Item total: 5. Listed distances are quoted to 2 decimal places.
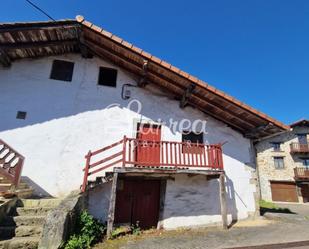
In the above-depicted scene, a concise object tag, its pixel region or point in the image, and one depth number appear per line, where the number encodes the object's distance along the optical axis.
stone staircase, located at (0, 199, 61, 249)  4.66
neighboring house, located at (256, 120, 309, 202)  27.25
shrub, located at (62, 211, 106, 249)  5.01
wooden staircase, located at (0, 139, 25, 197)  6.06
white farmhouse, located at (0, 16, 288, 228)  7.62
